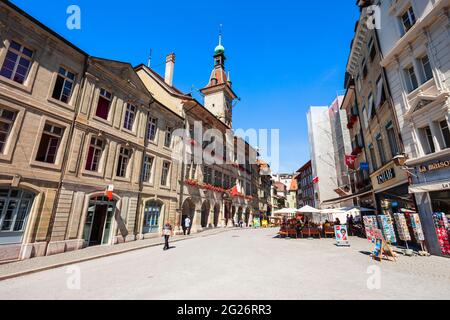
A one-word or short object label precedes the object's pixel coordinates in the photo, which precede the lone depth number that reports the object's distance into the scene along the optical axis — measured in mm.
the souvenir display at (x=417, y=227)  9852
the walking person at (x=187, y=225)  20098
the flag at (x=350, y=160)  22500
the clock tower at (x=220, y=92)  34906
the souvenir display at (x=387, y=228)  10156
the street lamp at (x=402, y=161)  11148
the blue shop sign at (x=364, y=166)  18328
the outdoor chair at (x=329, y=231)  18152
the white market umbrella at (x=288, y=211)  19314
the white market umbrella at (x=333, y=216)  31084
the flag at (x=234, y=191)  30062
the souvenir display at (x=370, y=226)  10034
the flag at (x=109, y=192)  13258
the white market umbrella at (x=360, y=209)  16750
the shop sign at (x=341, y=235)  13078
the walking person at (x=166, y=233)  12258
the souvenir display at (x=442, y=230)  9211
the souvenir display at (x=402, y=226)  10055
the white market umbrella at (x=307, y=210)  18319
